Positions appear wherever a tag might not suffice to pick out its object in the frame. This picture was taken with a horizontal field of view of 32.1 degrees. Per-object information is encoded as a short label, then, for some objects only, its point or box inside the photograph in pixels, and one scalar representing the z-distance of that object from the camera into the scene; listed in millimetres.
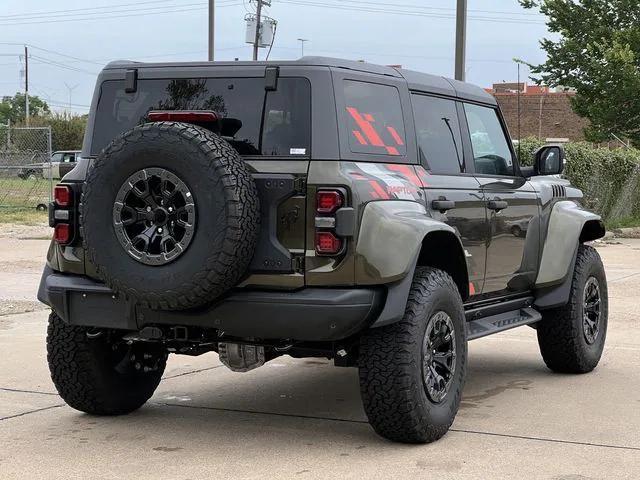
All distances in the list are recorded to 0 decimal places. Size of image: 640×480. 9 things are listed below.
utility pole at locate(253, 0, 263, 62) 26233
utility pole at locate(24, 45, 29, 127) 95688
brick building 62750
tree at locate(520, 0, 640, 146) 24656
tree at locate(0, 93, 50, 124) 107438
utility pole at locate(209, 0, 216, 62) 25906
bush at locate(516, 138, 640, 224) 23250
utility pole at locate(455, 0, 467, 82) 16078
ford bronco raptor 5219
